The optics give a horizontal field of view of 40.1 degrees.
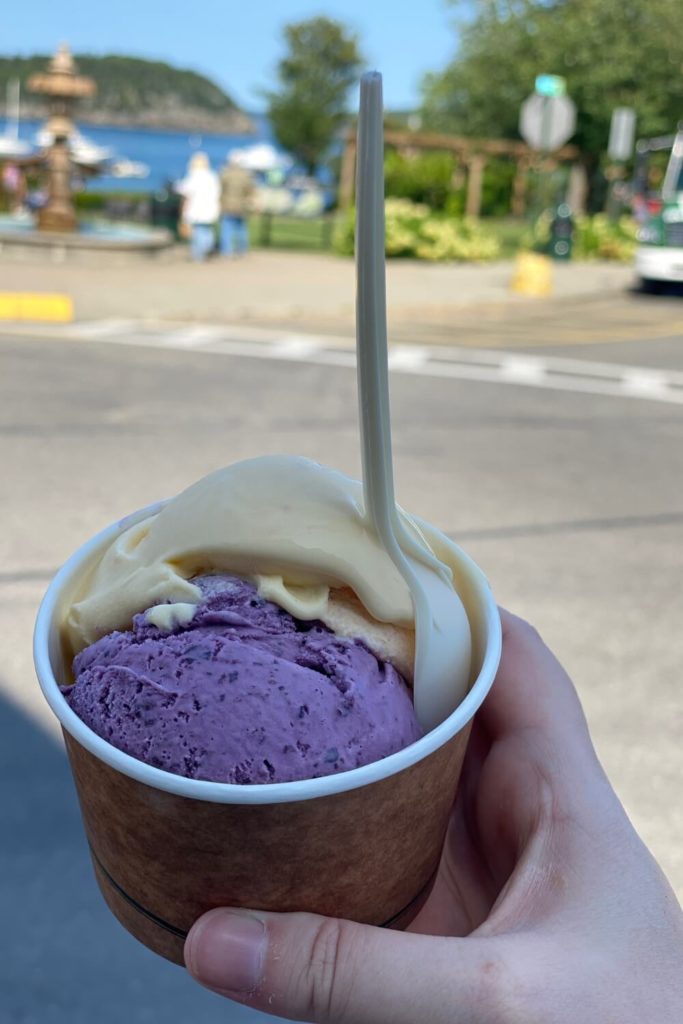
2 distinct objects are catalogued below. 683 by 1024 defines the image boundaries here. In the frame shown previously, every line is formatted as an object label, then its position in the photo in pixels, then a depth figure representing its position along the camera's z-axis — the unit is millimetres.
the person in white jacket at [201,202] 16609
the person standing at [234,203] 17297
